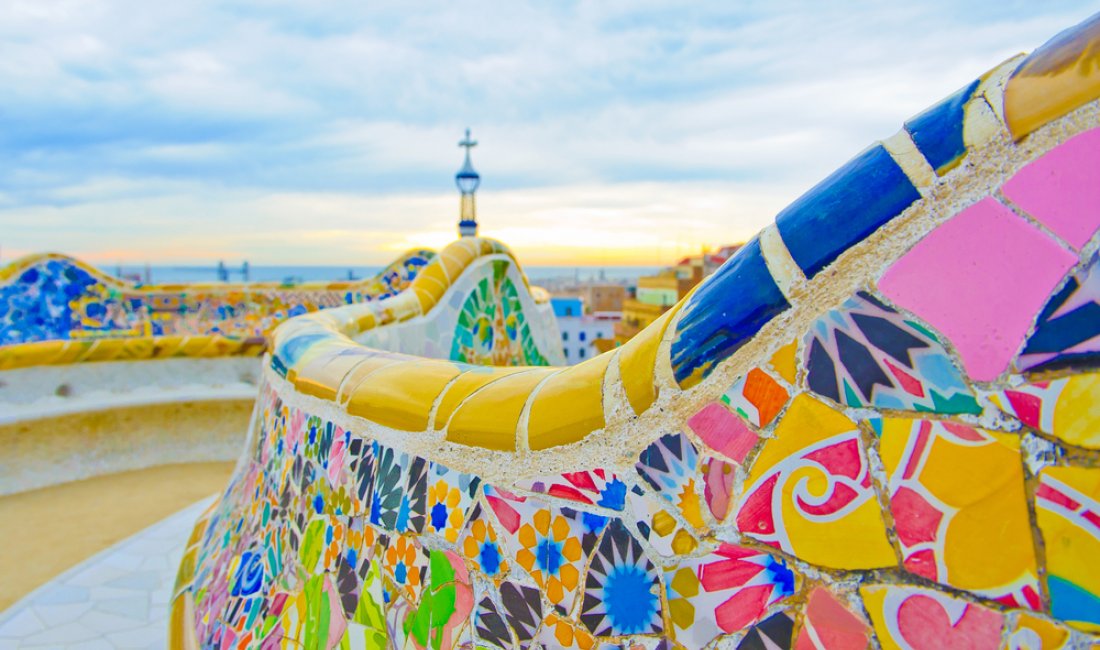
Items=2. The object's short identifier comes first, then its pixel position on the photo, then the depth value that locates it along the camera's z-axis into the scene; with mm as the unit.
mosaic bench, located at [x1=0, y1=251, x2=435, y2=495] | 5137
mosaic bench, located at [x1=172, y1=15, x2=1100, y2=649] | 905
